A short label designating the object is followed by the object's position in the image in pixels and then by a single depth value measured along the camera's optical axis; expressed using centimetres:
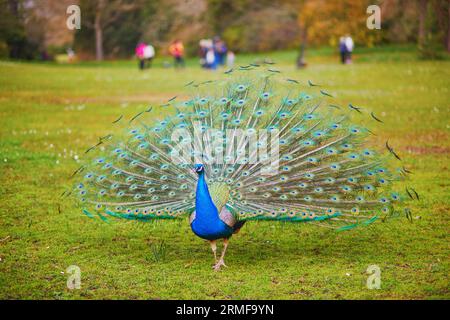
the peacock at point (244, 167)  727
